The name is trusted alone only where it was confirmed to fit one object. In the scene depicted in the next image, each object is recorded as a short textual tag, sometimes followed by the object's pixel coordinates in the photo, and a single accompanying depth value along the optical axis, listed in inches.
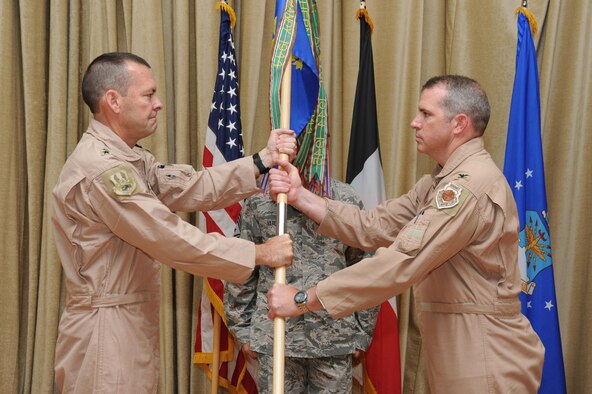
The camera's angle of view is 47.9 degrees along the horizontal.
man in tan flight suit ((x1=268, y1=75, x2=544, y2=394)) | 97.7
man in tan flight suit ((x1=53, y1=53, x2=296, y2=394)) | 96.5
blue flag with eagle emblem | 137.5
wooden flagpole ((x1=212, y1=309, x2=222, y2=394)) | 140.2
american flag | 144.6
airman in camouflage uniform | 117.2
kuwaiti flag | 140.3
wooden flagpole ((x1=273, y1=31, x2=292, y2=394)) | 97.0
